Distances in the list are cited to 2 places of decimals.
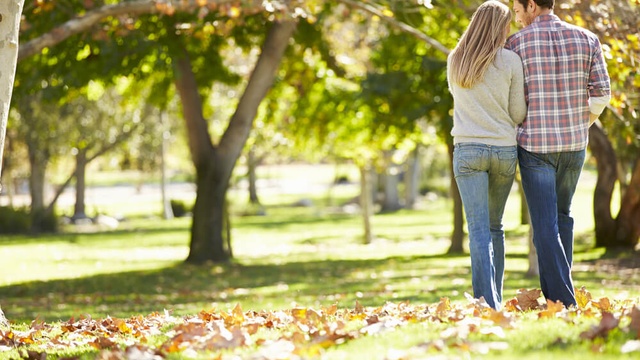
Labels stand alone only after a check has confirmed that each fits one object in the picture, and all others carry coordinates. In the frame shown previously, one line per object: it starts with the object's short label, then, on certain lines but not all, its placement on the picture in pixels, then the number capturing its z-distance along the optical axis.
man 11.33
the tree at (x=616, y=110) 19.87
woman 11.25
